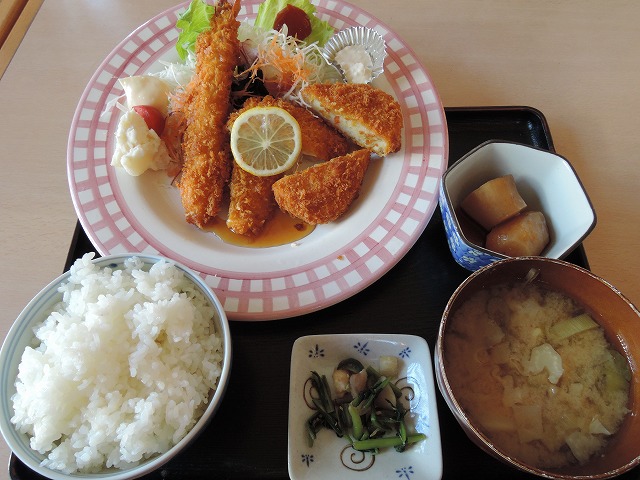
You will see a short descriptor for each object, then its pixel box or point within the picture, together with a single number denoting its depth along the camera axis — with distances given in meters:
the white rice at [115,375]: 0.23
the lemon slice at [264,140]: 0.37
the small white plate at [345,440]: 0.25
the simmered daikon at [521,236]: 0.29
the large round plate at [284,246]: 0.31
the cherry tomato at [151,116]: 0.39
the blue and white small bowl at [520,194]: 0.29
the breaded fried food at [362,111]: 0.37
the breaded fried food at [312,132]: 0.39
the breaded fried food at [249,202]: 0.36
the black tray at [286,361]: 0.26
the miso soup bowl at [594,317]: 0.23
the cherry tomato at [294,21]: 0.42
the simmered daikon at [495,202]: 0.31
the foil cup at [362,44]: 0.41
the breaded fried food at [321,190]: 0.35
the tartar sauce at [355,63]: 0.41
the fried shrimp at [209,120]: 0.37
